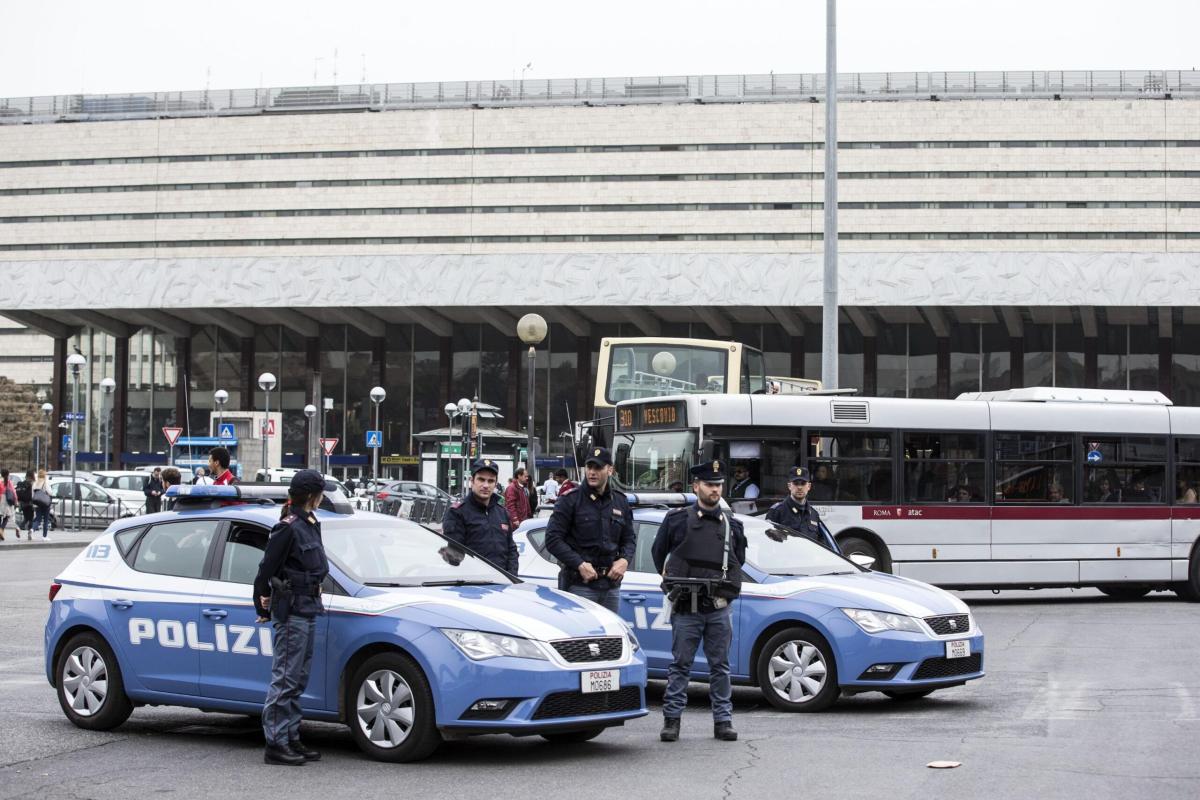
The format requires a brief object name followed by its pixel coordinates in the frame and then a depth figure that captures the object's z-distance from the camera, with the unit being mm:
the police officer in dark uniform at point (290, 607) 8531
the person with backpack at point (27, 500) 38438
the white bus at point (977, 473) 20375
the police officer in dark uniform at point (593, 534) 10547
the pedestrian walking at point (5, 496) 37875
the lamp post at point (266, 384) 44656
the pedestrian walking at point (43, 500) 37594
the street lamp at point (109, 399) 65400
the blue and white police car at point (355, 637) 8430
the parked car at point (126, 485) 44969
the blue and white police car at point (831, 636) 10758
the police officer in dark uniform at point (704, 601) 9539
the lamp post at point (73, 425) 41906
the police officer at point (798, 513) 14430
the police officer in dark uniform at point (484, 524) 10930
